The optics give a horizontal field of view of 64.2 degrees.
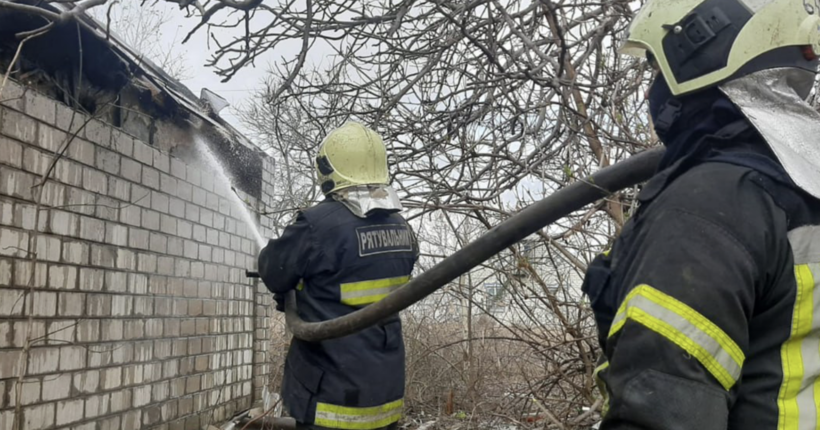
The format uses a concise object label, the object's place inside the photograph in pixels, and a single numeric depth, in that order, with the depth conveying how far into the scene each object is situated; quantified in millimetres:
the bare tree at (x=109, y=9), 2358
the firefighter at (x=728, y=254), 1122
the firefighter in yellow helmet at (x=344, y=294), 3141
